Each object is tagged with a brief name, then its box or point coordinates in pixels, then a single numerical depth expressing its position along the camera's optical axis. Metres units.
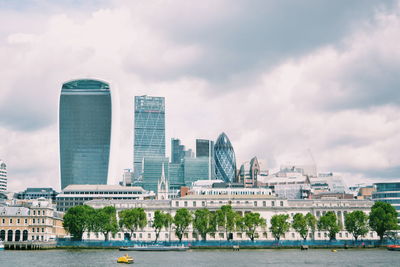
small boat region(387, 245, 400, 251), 196.25
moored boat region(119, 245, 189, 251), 196.30
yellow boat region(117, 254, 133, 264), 136.38
